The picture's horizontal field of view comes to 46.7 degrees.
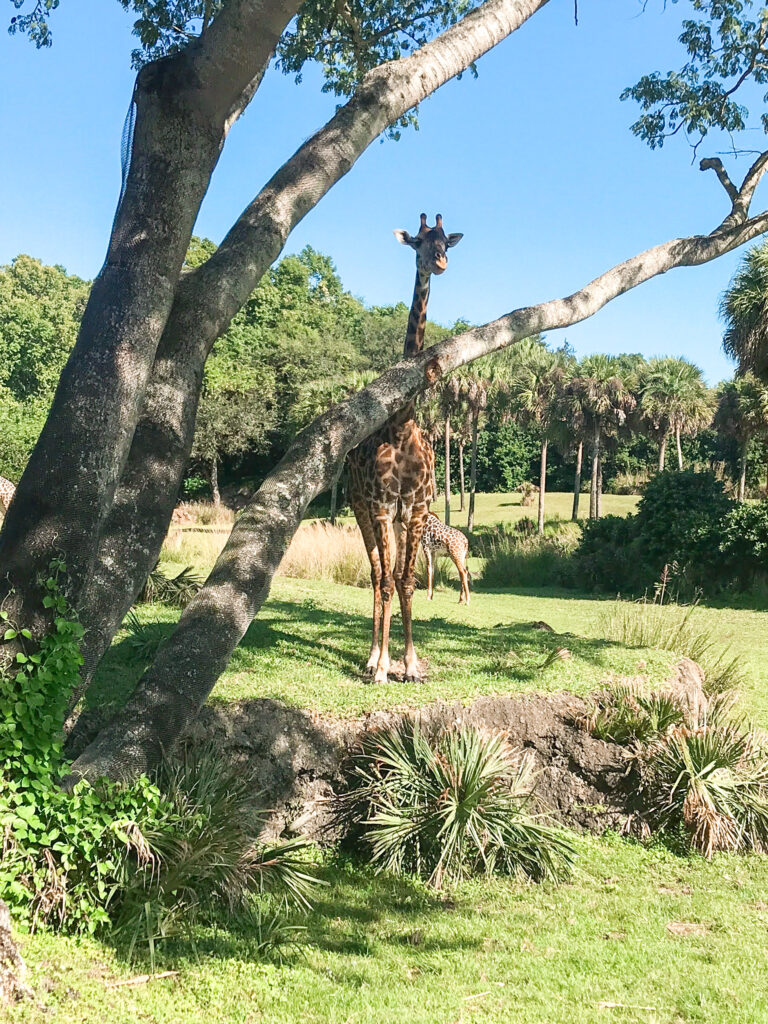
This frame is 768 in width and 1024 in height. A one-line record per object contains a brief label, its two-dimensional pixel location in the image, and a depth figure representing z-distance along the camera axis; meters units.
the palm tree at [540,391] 43.41
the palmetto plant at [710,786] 7.31
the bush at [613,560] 26.11
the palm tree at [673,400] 42.97
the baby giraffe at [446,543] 18.47
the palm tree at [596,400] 40.97
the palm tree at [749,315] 21.92
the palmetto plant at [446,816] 6.62
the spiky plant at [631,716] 8.00
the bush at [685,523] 24.50
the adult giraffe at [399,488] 8.88
